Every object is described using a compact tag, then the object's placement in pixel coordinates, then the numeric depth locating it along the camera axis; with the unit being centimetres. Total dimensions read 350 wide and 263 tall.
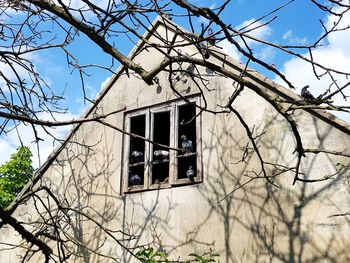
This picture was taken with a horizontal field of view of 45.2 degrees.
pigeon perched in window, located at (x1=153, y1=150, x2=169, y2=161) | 650
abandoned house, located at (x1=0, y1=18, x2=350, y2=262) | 493
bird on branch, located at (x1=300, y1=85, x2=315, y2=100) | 551
